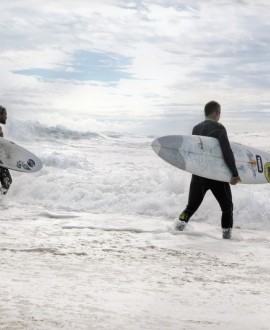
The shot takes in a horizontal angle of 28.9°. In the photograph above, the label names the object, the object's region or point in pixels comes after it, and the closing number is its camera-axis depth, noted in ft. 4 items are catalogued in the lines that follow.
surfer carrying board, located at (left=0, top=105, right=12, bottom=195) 28.25
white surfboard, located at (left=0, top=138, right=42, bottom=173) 29.94
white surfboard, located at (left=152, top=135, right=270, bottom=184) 20.29
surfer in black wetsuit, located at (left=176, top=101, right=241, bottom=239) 19.97
